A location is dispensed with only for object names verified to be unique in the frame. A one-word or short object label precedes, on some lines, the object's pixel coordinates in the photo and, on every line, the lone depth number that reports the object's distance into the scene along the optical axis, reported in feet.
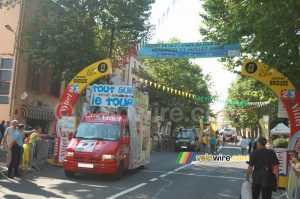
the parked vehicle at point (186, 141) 103.23
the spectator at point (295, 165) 24.18
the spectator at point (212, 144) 88.83
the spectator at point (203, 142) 107.64
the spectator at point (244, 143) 89.61
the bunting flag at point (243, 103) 84.71
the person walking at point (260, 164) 21.33
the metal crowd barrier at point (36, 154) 39.60
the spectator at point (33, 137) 43.94
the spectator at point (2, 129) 61.65
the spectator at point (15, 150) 34.91
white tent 92.46
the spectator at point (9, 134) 36.91
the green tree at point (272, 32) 29.94
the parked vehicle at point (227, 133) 288.30
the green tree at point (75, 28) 64.69
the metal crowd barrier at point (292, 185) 22.84
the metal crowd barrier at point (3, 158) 38.78
